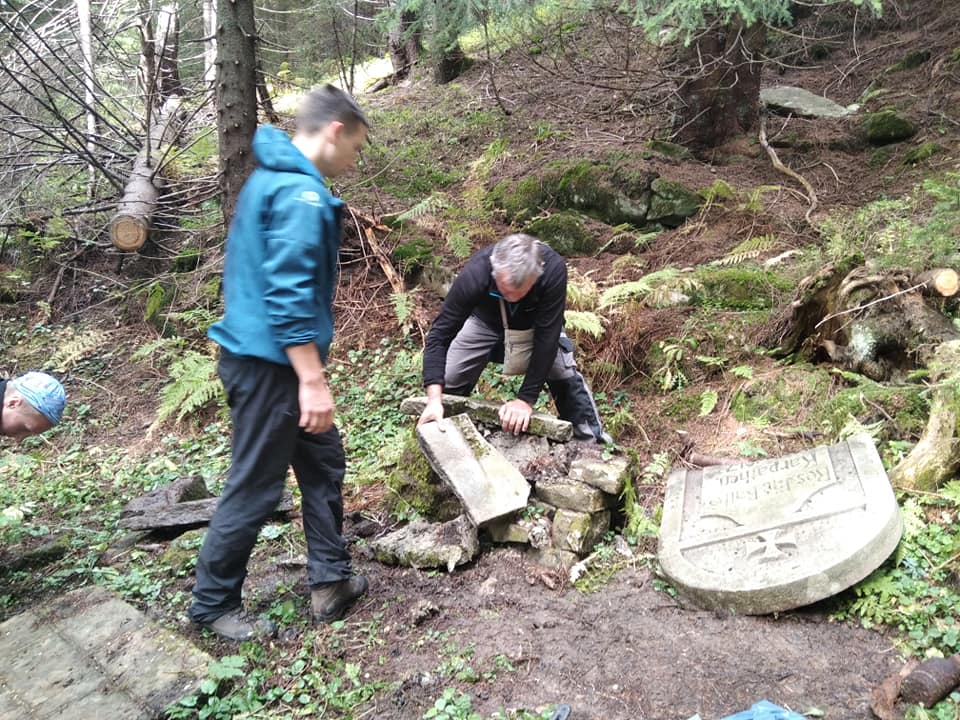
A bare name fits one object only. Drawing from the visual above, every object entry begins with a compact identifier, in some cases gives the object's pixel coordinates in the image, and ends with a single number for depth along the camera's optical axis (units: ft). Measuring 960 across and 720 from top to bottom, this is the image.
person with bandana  10.26
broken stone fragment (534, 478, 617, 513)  11.93
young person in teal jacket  8.29
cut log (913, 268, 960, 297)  14.64
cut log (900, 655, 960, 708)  7.67
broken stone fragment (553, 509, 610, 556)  11.53
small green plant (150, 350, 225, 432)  19.40
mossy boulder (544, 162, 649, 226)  24.73
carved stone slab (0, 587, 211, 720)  8.15
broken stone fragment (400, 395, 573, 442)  13.38
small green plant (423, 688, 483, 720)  8.10
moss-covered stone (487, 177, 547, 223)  25.57
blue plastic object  7.47
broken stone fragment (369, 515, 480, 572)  11.39
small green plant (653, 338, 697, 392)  17.03
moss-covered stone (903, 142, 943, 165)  24.18
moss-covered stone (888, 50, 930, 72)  31.32
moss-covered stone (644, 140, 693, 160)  27.20
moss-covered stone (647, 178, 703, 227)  23.93
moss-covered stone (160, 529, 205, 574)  11.70
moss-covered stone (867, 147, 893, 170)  25.67
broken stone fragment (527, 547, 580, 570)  11.38
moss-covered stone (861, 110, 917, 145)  26.35
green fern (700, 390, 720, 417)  15.55
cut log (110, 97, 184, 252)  25.57
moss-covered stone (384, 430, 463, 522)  12.91
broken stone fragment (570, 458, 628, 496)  12.12
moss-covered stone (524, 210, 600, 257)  23.89
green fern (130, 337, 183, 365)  22.86
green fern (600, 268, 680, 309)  18.75
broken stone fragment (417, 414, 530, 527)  11.77
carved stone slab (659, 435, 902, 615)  9.55
